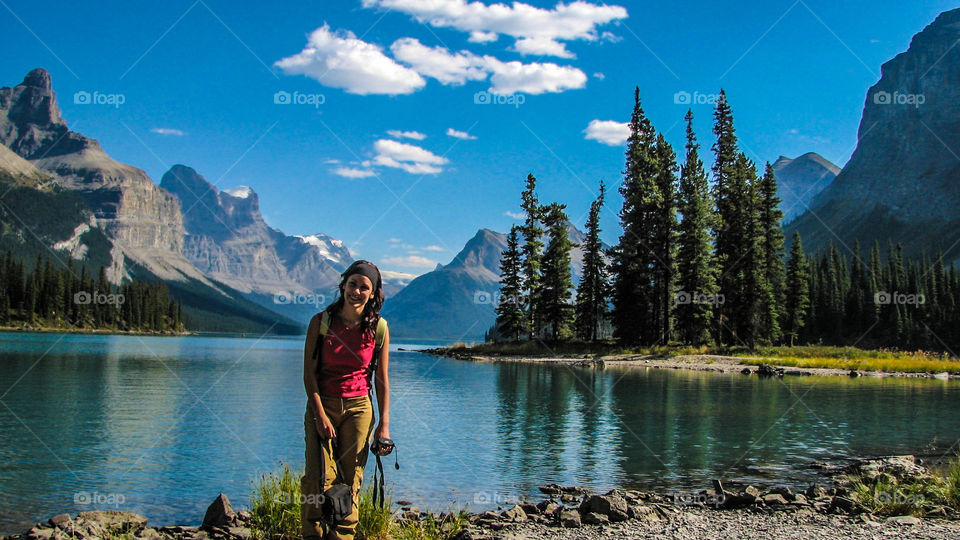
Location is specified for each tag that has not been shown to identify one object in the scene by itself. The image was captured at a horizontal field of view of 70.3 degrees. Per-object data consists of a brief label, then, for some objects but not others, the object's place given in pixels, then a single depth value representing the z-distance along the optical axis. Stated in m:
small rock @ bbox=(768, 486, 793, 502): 13.17
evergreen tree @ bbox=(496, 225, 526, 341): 80.31
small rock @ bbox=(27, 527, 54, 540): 10.09
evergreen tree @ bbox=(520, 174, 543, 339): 78.69
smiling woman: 7.52
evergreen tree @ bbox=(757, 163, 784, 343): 70.31
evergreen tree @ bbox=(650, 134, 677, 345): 64.50
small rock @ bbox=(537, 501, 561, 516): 12.58
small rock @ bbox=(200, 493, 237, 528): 11.47
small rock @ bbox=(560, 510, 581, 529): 11.27
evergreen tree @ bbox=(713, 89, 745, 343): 66.69
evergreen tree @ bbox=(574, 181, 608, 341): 78.06
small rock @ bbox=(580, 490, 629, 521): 11.64
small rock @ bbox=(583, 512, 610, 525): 11.44
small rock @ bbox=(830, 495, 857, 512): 11.92
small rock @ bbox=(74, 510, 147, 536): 10.78
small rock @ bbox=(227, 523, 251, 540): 10.24
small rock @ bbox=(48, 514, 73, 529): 11.36
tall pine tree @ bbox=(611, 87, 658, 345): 67.06
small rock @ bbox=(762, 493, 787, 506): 12.55
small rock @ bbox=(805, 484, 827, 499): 13.64
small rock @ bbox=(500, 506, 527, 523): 12.11
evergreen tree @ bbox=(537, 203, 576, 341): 76.69
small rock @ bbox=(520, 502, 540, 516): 12.78
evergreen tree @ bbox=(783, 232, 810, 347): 87.56
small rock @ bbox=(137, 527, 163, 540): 10.38
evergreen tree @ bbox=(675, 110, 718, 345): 63.03
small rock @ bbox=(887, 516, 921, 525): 10.69
